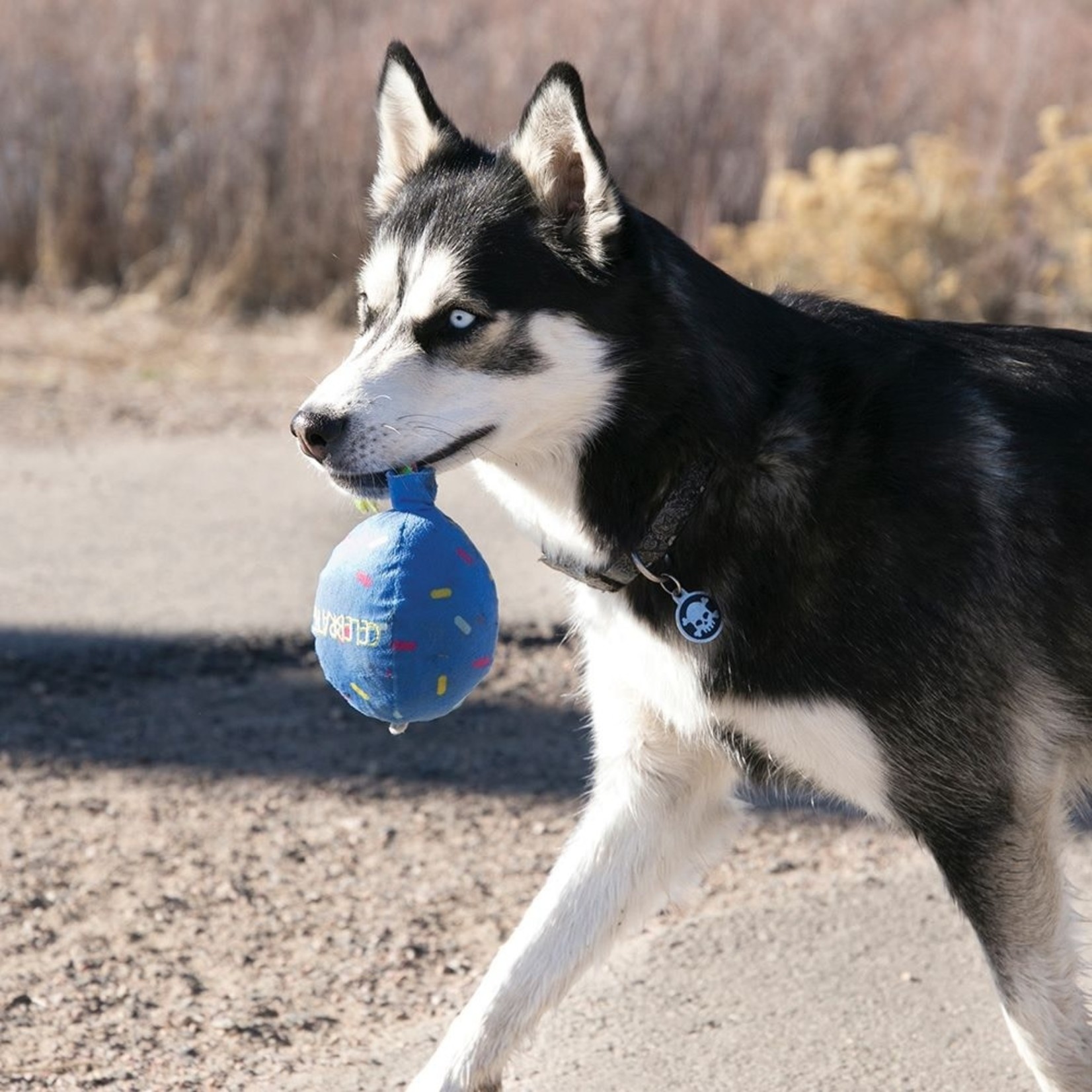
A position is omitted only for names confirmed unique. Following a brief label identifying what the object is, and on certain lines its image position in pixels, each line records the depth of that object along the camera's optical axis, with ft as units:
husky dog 17.35
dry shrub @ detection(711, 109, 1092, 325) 50.34
